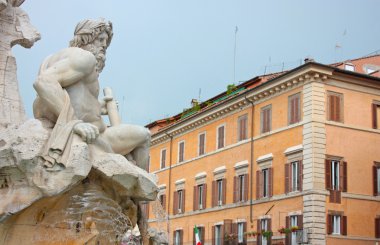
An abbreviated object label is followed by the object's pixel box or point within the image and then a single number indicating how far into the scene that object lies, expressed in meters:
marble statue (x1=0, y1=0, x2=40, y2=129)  5.98
